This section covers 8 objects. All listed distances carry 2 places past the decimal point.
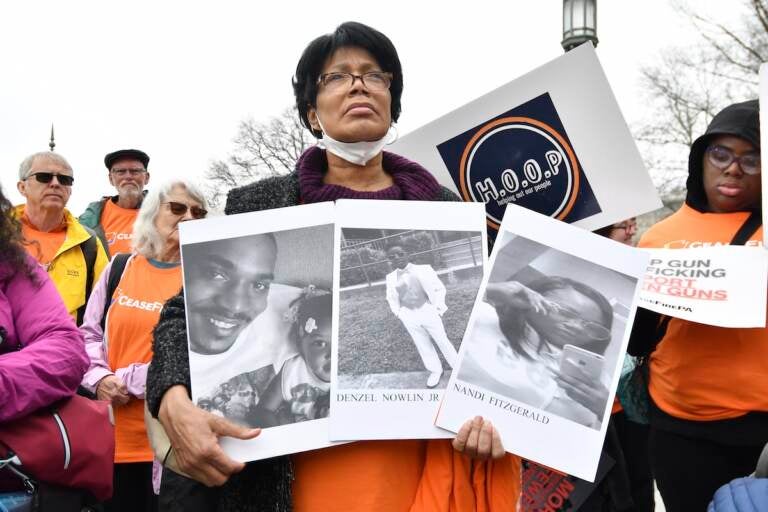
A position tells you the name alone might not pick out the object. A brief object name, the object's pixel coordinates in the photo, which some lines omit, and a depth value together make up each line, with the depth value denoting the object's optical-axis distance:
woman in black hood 2.45
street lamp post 7.42
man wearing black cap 5.48
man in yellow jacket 4.20
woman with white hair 3.37
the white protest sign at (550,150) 1.98
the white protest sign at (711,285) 2.21
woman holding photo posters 1.49
